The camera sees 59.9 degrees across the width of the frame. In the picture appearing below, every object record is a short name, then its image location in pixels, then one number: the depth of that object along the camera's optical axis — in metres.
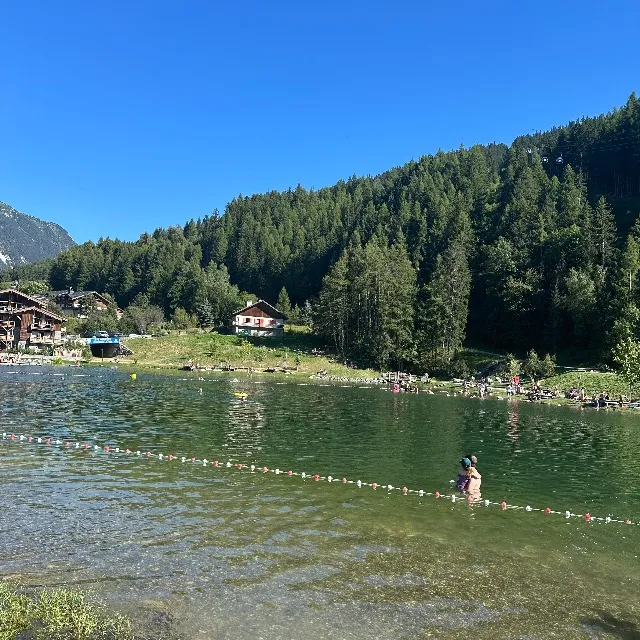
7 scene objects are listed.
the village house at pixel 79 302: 173.00
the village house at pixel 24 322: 125.56
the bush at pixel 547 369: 83.38
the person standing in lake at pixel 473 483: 21.36
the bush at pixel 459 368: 91.12
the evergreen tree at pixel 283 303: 168.69
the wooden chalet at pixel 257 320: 143.50
